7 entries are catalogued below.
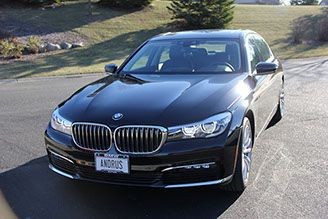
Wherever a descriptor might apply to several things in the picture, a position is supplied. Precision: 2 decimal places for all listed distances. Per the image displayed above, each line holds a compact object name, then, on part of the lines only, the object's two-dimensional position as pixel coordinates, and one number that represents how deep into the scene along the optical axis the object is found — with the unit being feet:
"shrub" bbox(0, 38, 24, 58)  56.44
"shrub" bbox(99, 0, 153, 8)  83.20
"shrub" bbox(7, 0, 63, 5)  80.33
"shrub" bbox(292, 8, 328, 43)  80.74
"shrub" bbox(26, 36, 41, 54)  59.40
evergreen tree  74.95
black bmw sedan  12.41
